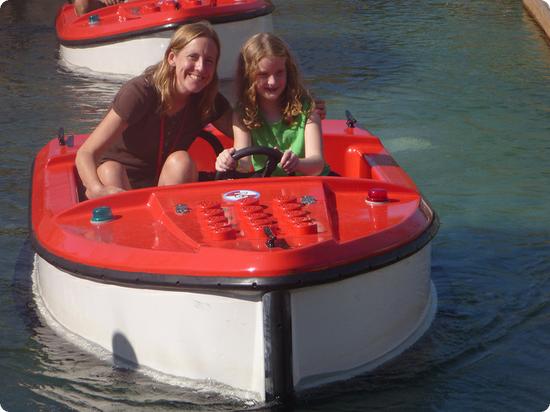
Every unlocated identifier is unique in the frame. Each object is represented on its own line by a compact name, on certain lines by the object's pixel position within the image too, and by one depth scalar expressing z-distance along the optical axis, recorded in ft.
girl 26.36
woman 26.49
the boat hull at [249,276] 20.84
